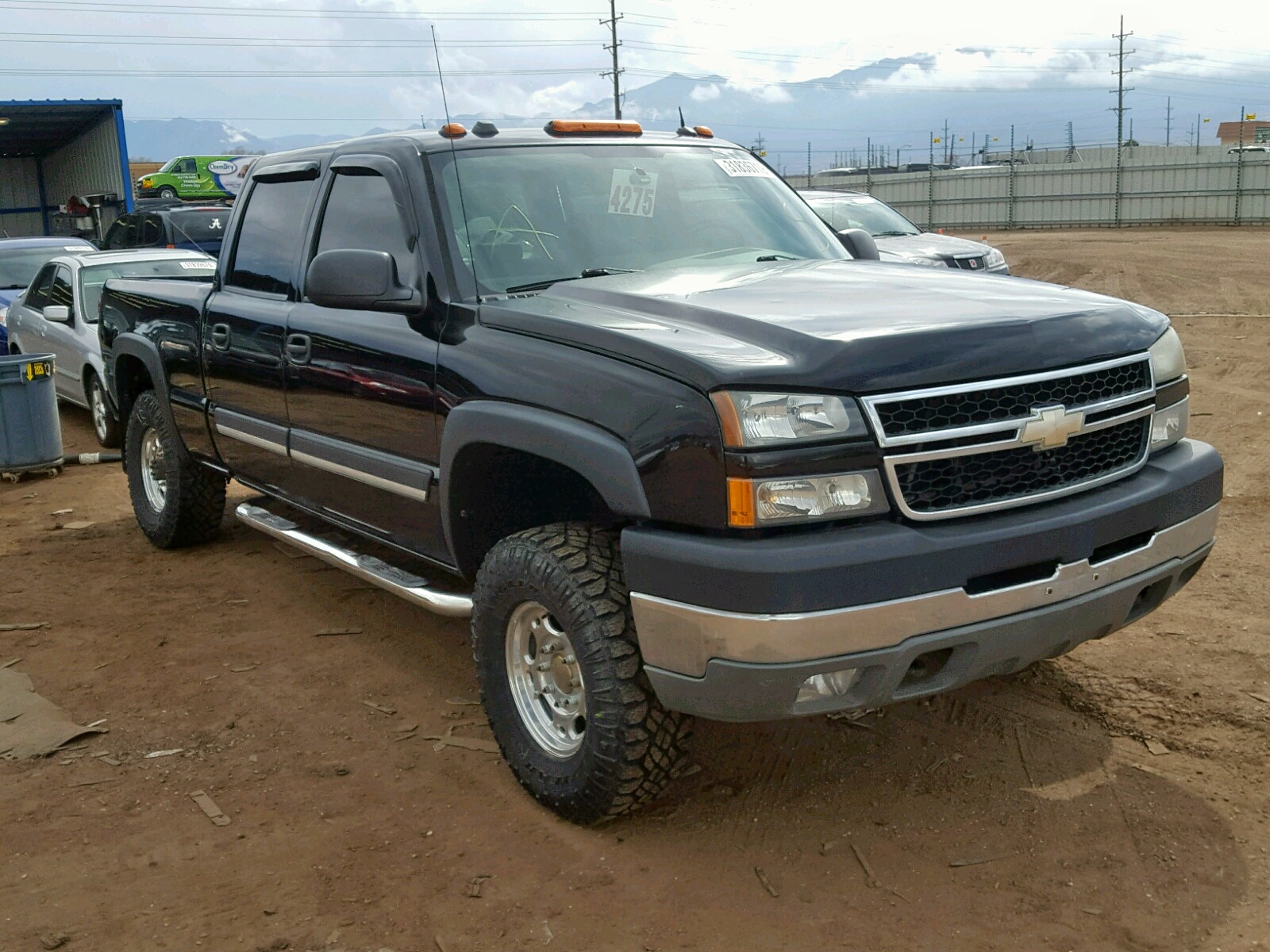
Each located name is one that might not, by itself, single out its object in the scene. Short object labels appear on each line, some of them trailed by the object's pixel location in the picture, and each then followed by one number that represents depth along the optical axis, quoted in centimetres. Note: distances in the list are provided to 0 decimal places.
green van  3891
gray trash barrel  952
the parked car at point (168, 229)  1973
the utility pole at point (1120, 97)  6384
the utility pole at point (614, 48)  6169
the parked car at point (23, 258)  1478
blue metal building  2398
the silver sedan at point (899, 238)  1294
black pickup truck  306
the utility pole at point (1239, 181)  3666
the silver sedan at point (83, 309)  1055
